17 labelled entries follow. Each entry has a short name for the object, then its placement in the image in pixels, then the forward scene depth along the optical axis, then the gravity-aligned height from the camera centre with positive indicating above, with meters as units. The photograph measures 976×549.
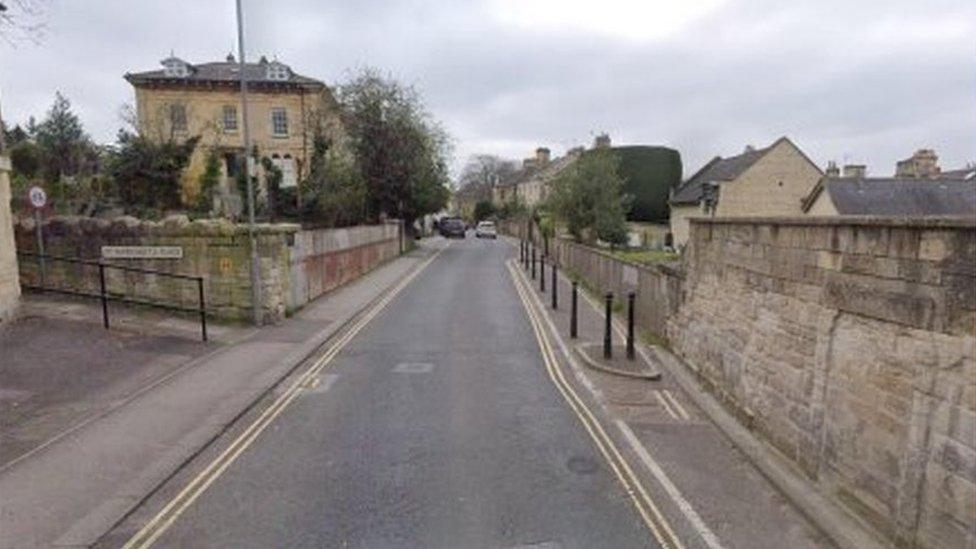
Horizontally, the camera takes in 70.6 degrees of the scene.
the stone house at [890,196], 34.00 +0.01
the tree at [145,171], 31.06 +1.34
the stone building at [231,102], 47.78 +6.93
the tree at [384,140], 40.53 +3.51
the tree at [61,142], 40.08 +4.24
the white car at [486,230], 68.62 -3.17
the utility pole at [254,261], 14.96 -1.32
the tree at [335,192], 34.06 +0.36
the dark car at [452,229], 67.38 -2.94
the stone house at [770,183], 48.06 +0.97
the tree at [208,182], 31.91 +0.85
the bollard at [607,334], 12.43 -2.45
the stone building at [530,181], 86.06 +2.44
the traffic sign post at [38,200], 14.28 +0.03
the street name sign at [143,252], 15.27 -1.14
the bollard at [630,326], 12.19 -2.30
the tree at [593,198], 34.59 -0.01
